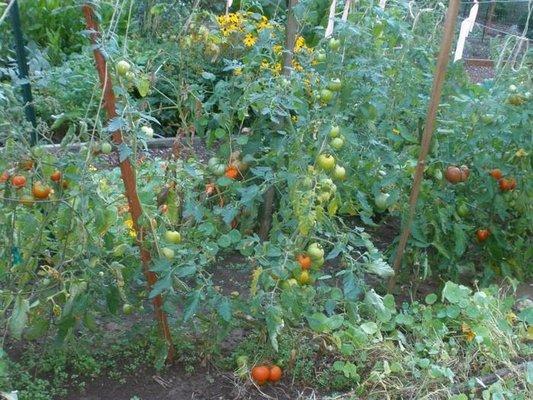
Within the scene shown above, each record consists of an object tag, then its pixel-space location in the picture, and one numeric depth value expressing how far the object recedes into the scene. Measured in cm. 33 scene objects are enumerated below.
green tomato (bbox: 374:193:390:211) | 327
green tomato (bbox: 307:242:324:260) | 255
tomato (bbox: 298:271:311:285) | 258
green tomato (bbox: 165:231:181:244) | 241
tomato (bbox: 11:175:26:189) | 228
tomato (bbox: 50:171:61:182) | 233
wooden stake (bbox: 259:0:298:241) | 320
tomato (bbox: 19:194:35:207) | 230
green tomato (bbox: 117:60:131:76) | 213
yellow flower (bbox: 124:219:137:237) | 311
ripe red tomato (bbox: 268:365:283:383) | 265
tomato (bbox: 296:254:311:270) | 259
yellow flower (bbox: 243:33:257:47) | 426
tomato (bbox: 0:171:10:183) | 229
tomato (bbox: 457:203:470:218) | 345
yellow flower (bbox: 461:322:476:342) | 294
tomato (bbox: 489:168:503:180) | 346
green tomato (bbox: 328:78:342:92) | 284
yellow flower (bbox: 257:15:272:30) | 485
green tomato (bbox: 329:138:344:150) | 270
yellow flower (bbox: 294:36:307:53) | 470
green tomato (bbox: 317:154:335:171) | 263
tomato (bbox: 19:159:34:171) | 229
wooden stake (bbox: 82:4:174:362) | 215
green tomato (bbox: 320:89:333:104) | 283
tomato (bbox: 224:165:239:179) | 323
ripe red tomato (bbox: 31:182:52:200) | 229
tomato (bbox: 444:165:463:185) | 332
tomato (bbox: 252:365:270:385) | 262
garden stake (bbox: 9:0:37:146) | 323
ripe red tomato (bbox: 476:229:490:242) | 355
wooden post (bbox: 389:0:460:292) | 279
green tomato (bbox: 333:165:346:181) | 267
